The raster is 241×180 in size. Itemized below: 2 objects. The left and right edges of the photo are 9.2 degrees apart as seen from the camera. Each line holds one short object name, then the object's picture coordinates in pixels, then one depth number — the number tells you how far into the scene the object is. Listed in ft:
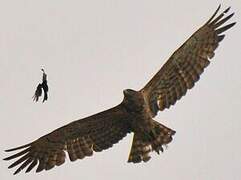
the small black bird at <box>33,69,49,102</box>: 123.13
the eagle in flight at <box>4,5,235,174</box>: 118.93
